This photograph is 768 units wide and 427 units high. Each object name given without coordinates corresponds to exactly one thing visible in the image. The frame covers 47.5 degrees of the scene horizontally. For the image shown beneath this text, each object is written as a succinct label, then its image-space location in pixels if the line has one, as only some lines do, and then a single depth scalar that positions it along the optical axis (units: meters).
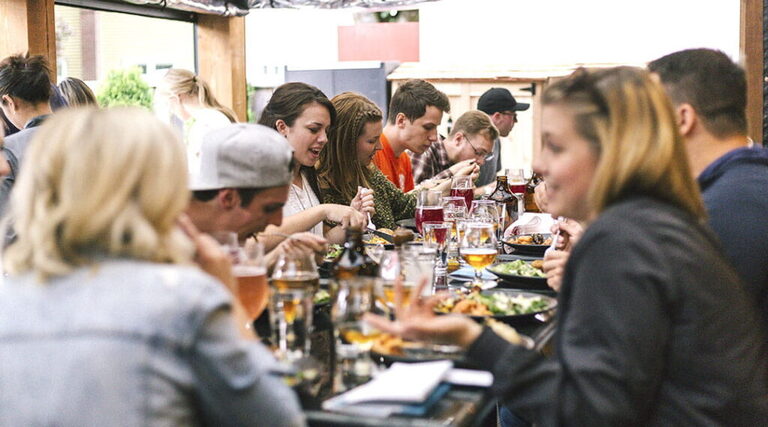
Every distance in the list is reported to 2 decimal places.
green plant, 6.50
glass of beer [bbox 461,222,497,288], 2.73
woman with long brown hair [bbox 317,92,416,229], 4.18
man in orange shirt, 5.57
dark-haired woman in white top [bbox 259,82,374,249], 3.77
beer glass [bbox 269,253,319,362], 1.80
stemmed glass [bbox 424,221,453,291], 2.85
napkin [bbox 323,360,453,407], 1.54
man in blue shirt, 2.16
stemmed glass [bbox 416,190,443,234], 3.52
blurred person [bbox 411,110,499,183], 6.47
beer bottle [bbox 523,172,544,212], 5.08
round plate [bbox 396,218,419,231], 4.36
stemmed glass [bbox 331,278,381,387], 1.76
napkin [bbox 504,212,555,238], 4.01
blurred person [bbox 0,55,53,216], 4.19
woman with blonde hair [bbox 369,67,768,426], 1.49
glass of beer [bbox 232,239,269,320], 1.87
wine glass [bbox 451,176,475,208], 4.63
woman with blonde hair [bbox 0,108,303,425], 1.23
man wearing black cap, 7.84
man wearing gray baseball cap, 2.16
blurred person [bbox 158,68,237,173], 5.71
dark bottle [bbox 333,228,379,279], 2.23
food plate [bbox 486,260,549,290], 2.79
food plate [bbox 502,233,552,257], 3.56
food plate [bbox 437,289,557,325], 2.21
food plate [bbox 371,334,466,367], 1.83
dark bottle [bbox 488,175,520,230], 4.68
